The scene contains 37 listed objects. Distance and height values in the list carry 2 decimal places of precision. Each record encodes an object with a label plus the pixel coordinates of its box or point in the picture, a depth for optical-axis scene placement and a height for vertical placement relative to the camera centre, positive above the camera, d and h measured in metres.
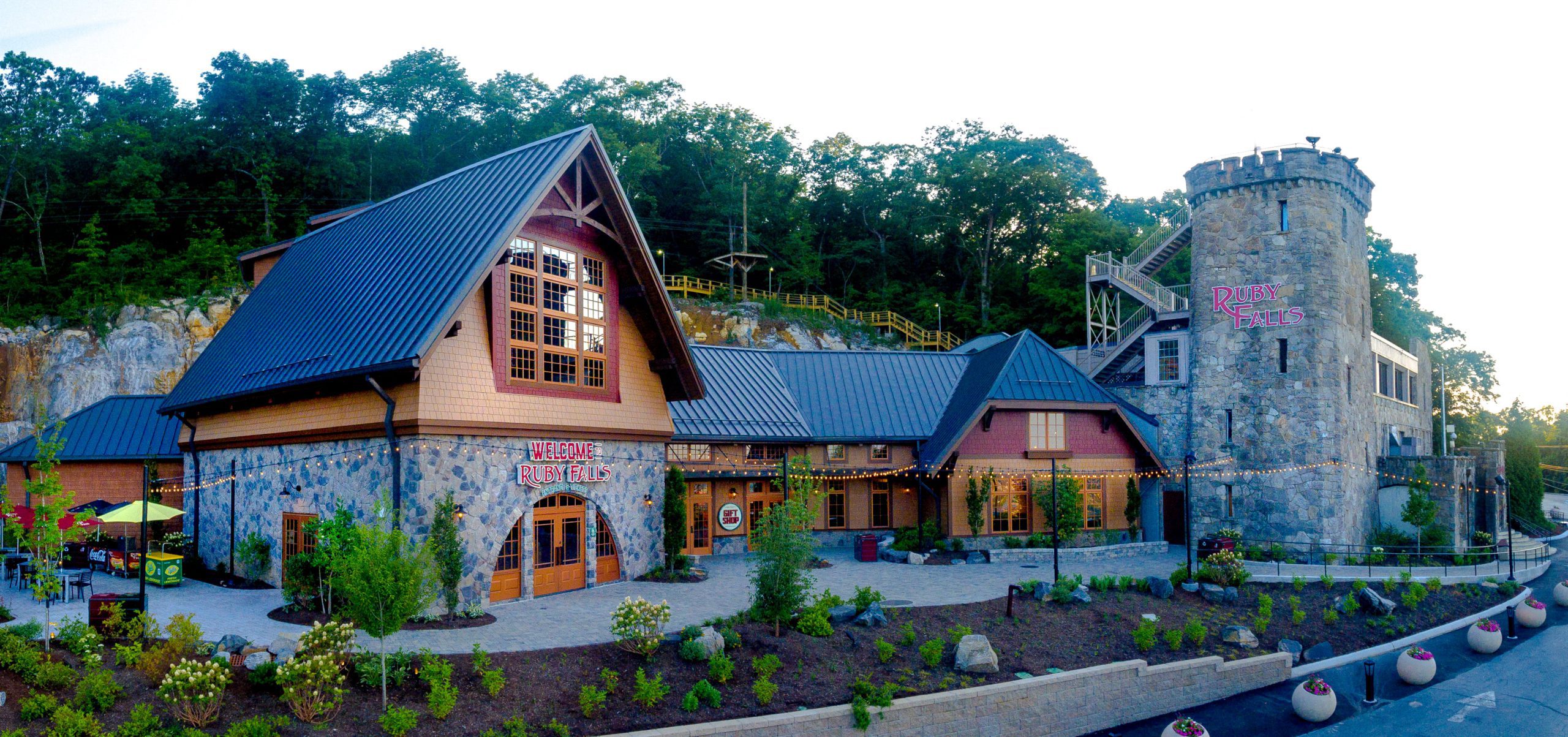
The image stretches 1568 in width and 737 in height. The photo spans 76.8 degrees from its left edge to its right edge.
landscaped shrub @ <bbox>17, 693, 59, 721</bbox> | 11.11 -3.03
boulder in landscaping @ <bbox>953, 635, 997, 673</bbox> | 15.73 -3.70
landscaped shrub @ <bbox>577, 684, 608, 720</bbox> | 12.58 -3.44
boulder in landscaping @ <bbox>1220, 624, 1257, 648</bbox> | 18.77 -4.09
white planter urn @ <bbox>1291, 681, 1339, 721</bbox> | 15.99 -4.62
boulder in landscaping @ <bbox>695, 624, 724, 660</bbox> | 14.63 -3.19
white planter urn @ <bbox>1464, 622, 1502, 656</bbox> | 20.08 -4.54
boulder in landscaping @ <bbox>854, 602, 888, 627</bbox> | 17.17 -3.34
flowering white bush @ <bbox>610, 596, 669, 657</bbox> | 14.55 -2.92
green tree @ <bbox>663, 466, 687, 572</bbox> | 22.83 -2.08
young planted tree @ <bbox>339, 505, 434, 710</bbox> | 12.30 -1.88
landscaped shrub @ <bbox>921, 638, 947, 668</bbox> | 15.55 -3.58
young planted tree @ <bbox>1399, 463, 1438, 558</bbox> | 32.12 -3.01
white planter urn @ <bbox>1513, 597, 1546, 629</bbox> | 22.05 -4.43
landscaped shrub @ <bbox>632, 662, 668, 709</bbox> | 13.06 -3.49
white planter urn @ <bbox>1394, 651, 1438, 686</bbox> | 17.92 -4.56
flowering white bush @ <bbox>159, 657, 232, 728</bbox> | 11.34 -2.97
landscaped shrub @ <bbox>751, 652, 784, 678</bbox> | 14.28 -3.45
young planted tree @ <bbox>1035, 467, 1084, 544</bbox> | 28.64 -2.41
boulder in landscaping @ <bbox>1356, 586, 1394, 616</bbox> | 21.88 -4.08
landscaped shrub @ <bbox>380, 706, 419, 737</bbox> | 11.55 -3.38
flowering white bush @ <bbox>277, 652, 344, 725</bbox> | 11.71 -3.04
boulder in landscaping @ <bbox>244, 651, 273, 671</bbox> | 12.71 -2.89
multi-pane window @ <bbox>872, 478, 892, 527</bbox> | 30.72 -2.42
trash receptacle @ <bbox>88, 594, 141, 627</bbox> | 14.52 -2.49
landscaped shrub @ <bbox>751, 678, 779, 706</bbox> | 13.45 -3.58
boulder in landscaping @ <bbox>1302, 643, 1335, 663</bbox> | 19.28 -4.58
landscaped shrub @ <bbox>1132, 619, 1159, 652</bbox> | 17.55 -3.81
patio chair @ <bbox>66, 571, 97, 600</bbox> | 18.73 -2.88
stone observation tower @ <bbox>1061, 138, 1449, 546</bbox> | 31.72 +2.01
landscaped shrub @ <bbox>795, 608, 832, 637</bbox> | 16.34 -3.28
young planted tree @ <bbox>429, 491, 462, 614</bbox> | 16.84 -2.00
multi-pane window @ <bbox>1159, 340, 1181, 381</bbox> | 35.66 +2.24
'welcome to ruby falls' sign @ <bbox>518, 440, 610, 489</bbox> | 19.14 -0.69
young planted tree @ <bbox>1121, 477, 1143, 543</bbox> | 30.47 -2.65
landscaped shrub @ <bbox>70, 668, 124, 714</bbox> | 11.32 -2.96
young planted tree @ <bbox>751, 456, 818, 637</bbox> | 16.16 -2.22
